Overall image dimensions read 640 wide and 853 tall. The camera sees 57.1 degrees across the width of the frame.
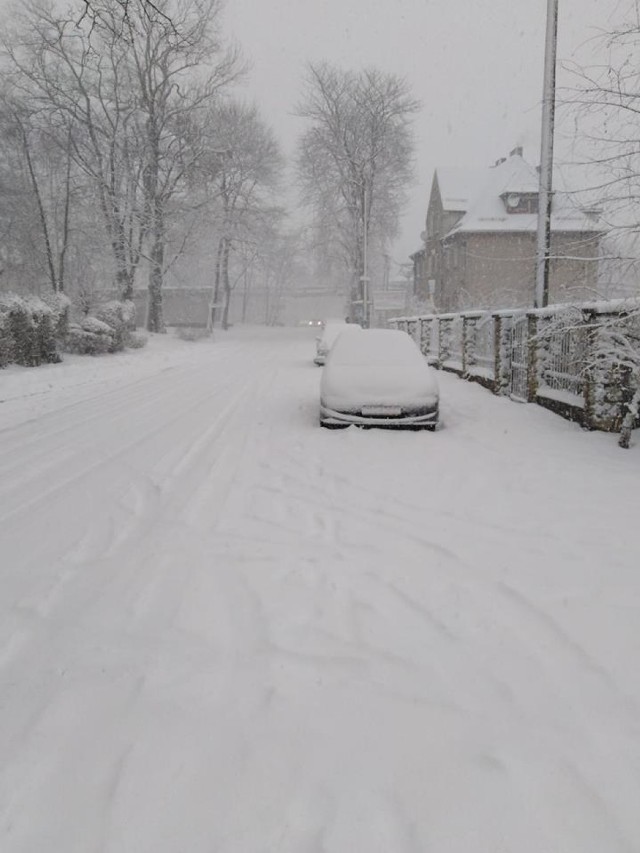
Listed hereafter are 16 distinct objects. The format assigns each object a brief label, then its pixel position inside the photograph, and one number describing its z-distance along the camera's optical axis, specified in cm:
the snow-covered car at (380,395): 820
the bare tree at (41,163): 2666
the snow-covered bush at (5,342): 1469
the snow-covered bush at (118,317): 2170
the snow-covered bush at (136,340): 2348
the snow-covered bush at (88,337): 1975
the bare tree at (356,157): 3759
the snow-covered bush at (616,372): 699
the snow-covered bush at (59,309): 1741
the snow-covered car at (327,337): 2019
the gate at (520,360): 1055
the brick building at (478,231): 3803
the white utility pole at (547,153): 1166
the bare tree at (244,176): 3747
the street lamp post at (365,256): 3503
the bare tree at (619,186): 666
